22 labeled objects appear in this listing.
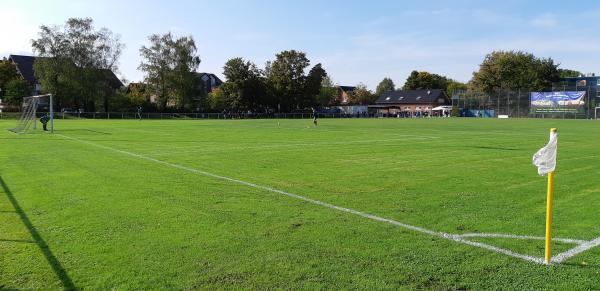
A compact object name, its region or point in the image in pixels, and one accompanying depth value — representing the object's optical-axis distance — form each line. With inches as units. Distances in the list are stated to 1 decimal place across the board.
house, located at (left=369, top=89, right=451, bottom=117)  4530.0
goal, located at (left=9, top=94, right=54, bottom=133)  1259.8
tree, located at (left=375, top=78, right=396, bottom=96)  6624.5
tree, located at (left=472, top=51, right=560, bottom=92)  3629.4
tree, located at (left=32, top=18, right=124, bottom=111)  2819.9
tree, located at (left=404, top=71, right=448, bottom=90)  5359.3
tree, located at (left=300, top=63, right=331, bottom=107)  3932.1
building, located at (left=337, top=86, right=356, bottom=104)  5831.7
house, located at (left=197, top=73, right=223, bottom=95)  4771.2
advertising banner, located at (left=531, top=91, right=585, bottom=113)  3115.2
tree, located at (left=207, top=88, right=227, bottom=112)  3623.8
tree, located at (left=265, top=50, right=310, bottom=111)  3828.7
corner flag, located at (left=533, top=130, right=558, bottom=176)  199.2
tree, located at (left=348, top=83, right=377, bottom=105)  5388.8
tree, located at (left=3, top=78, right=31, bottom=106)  2689.5
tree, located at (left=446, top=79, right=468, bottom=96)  5262.8
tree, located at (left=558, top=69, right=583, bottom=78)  4903.5
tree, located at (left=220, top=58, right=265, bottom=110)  3582.7
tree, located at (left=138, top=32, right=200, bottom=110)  3260.3
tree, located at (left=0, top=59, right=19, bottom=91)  2856.8
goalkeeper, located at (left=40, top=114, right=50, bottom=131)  1278.3
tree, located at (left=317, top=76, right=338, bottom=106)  4842.5
